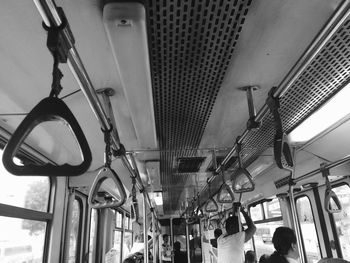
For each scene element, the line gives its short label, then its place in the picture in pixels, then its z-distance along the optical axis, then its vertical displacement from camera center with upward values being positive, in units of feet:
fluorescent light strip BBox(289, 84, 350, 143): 6.63 +2.82
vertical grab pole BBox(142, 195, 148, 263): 10.17 -0.24
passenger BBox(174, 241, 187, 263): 38.34 -2.91
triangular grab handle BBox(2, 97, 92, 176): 2.43 +0.86
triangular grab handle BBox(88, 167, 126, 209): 4.93 +0.85
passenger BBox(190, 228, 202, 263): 39.88 -2.09
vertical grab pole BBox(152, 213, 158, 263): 19.03 -1.19
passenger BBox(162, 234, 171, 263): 37.29 -2.35
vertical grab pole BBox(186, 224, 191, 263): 35.45 -1.59
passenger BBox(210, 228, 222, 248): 19.46 -0.08
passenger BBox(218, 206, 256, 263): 11.00 -0.37
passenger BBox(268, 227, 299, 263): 8.16 -0.56
